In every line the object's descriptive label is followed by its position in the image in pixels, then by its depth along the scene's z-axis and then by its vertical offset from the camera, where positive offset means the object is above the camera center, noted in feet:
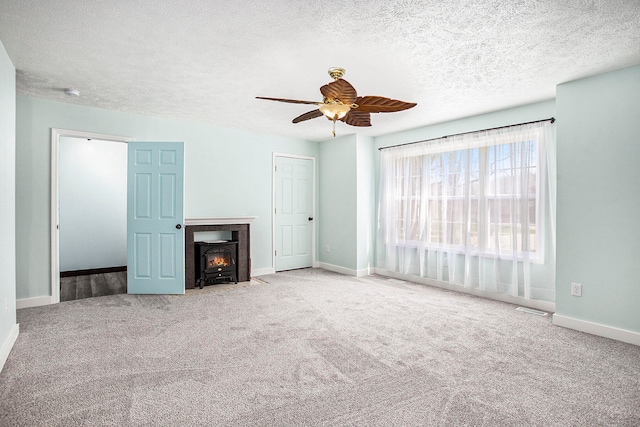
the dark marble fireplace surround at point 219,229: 16.33 -1.40
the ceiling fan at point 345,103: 8.20 +3.00
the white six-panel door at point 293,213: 20.65 +0.06
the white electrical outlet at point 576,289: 11.03 -2.48
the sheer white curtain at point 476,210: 13.24 +0.21
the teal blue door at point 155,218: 15.20 -0.19
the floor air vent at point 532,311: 12.63 -3.74
